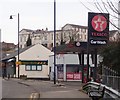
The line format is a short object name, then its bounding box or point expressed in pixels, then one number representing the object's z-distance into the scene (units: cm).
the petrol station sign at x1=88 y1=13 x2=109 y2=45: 2802
